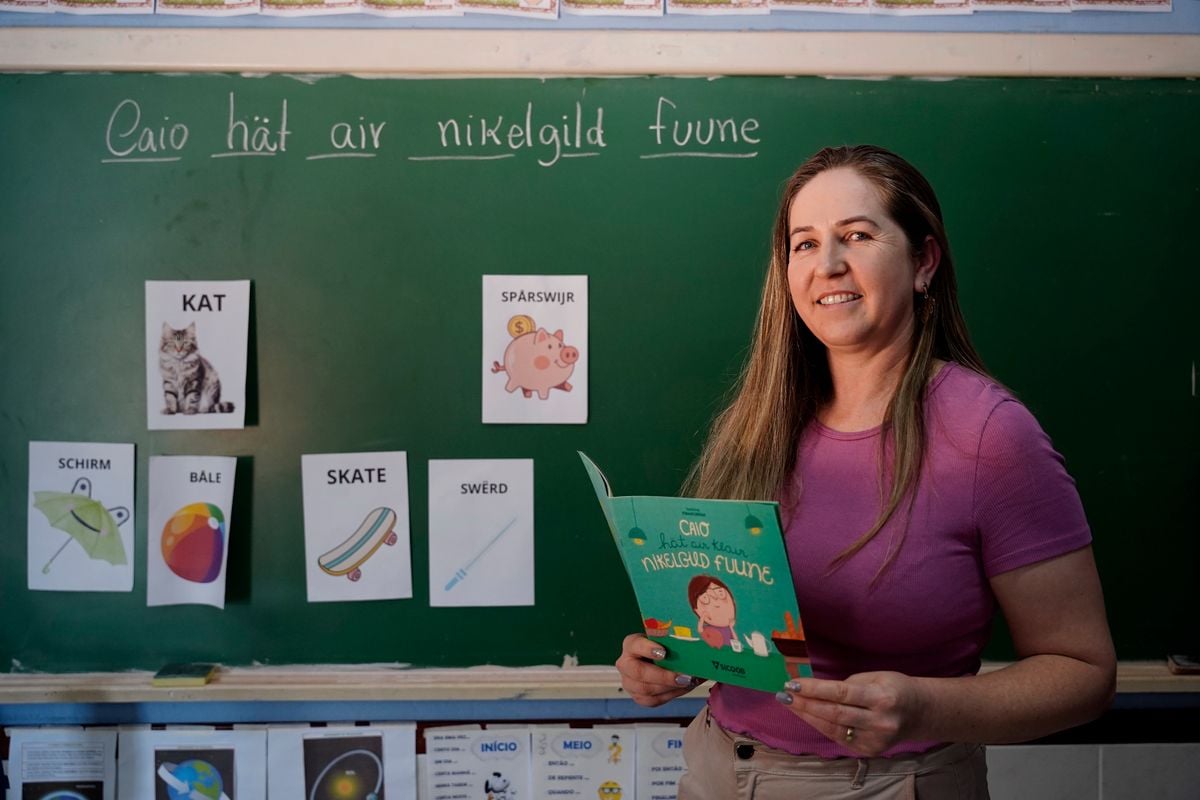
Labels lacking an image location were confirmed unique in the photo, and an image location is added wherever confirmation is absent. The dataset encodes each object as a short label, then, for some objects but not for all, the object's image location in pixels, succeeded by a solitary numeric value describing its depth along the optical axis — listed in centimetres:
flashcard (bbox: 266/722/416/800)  175
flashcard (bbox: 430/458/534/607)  172
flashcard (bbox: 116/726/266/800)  174
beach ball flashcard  170
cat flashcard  171
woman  90
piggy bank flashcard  172
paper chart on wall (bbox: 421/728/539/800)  175
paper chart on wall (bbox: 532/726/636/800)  175
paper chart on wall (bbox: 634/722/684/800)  175
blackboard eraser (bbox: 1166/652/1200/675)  168
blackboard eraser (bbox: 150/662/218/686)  167
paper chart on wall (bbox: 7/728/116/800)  174
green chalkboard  171
